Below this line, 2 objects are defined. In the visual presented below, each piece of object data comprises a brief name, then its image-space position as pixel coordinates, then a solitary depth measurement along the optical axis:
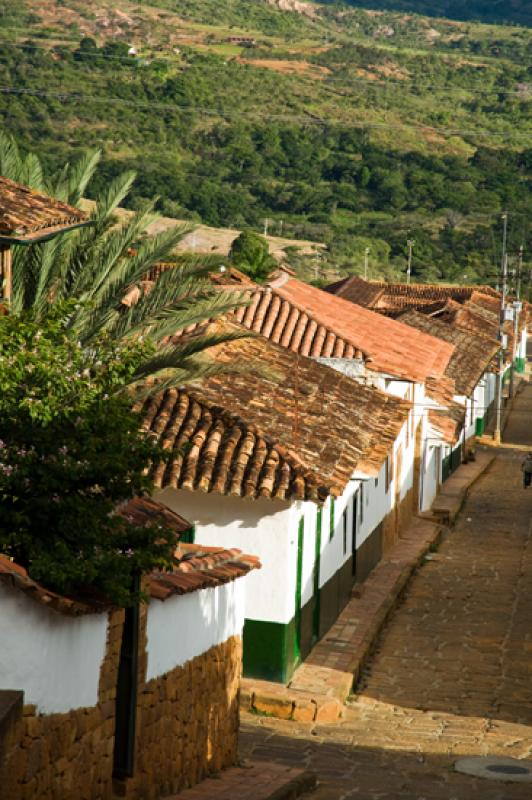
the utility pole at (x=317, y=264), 98.91
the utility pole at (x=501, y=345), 56.00
